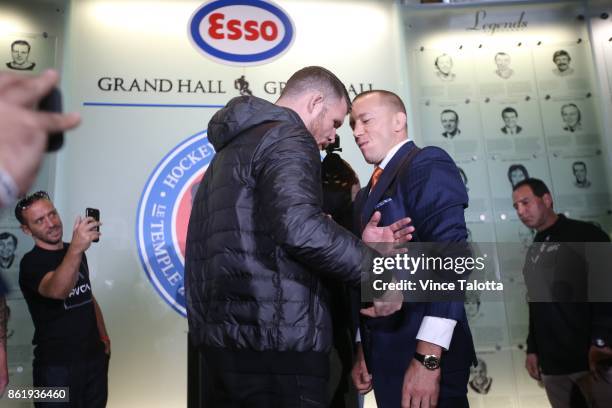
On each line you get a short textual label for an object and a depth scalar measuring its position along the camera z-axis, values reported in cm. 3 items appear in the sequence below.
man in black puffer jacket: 126
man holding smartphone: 252
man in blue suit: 142
